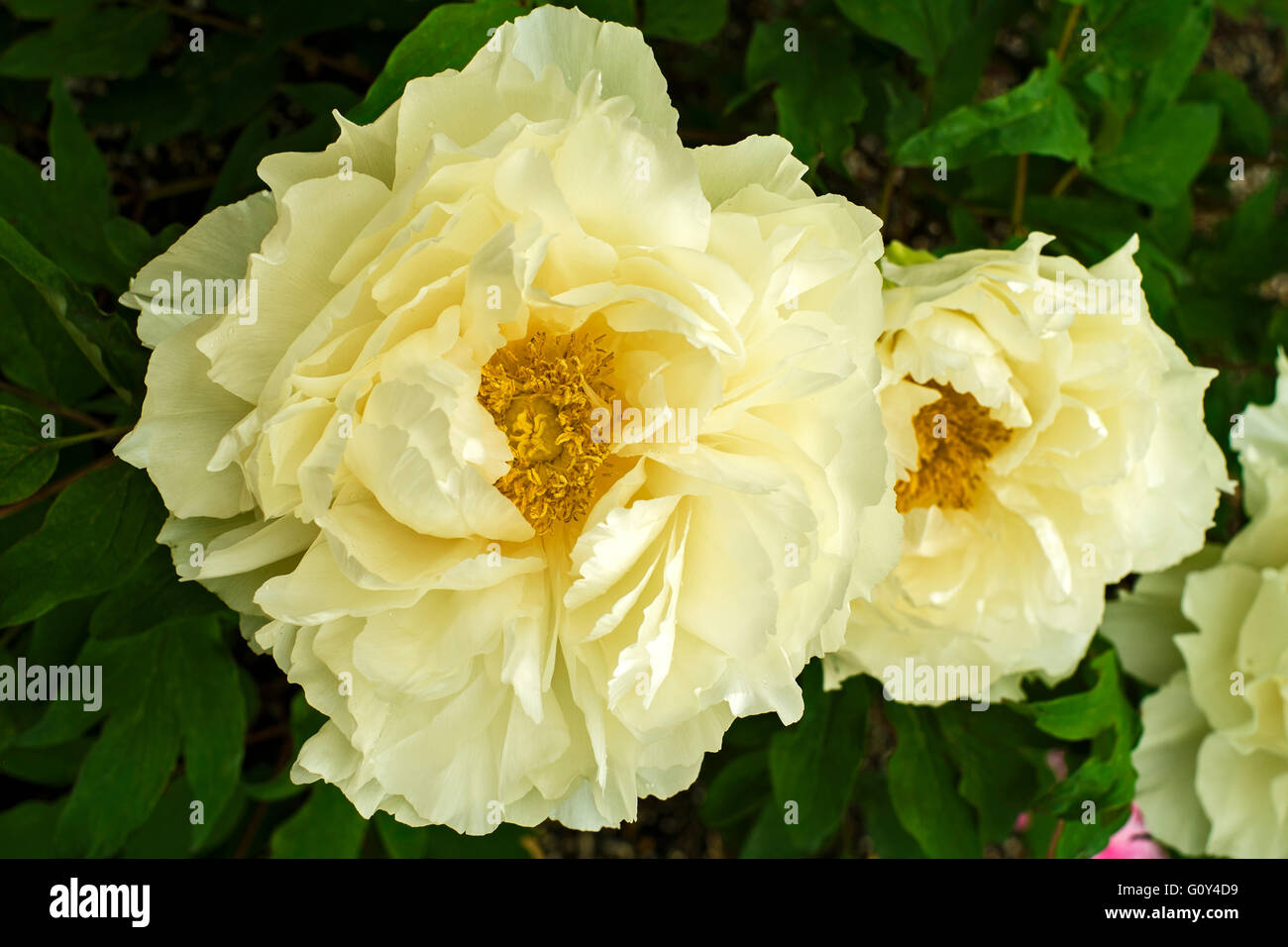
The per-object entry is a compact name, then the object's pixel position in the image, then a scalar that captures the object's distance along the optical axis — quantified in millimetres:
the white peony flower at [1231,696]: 587
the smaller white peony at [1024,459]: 519
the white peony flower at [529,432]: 440
